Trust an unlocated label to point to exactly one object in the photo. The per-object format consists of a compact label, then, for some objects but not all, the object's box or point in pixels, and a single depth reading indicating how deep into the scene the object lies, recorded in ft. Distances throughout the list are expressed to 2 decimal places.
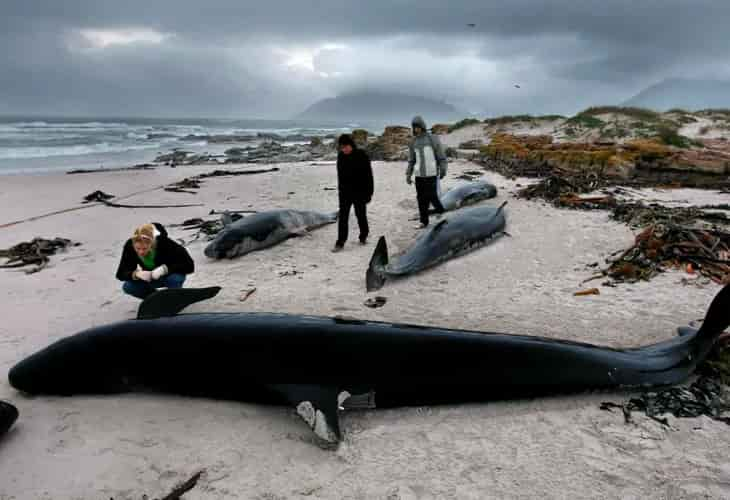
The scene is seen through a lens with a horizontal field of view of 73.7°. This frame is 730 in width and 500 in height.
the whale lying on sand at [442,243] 20.49
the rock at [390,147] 81.35
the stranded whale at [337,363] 11.62
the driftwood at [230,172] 60.23
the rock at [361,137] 100.68
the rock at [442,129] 120.78
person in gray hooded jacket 29.55
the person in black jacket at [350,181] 26.58
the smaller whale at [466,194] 36.71
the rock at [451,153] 72.06
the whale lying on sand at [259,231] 25.77
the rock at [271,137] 158.11
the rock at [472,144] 91.51
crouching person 16.47
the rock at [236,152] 100.17
